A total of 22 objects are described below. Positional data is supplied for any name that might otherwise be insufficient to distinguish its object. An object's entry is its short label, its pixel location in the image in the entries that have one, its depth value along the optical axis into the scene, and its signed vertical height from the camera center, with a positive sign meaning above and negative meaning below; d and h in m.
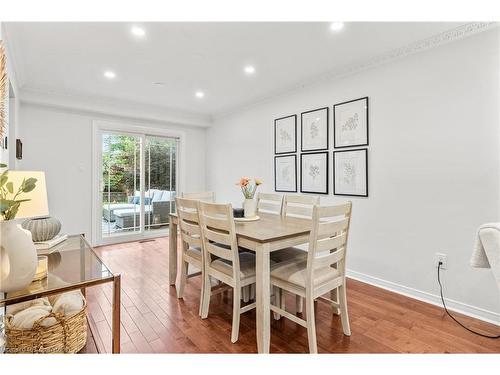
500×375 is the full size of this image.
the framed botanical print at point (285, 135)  3.63 +0.71
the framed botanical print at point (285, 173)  3.65 +0.17
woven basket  1.42 -0.83
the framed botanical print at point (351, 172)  2.87 +0.14
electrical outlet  2.32 -0.65
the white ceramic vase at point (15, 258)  1.12 -0.30
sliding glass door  4.47 +0.03
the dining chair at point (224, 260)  1.80 -0.58
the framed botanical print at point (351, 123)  2.87 +0.69
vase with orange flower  2.42 -0.16
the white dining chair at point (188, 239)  2.15 -0.45
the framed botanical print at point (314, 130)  3.25 +0.69
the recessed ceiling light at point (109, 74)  3.15 +1.34
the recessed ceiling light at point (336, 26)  2.16 +1.30
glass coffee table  1.17 -0.46
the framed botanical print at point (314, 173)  3.26 +0.16
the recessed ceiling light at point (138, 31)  2.23 +1.31
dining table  1.64 -0.38
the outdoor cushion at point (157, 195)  4.99 -0.18
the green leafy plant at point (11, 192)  1.13 -0.04
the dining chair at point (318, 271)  1.60 -0.58
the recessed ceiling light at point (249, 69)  3.02 +1.33
